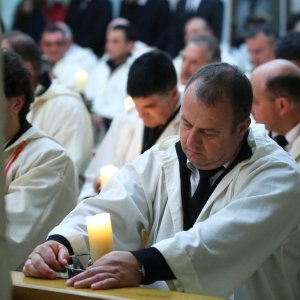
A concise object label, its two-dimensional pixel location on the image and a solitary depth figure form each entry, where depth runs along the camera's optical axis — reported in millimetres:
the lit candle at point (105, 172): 6595
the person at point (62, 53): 14529
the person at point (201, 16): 14687
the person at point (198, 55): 9540
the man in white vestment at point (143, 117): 7167
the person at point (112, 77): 13260
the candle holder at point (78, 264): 4248
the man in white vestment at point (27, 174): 5685
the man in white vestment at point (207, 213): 4312
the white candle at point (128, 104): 8186
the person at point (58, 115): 8490
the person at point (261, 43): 11534
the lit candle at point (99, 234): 4346
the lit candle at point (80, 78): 9729
